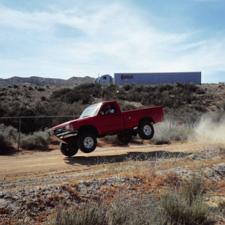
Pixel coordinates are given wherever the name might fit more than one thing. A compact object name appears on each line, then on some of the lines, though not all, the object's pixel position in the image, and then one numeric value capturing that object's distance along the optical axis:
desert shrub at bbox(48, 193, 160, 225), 3.93
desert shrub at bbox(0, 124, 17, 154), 12.58
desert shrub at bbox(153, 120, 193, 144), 14.16
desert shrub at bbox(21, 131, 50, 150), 13.00
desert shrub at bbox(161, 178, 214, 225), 4.54
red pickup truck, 10.60
